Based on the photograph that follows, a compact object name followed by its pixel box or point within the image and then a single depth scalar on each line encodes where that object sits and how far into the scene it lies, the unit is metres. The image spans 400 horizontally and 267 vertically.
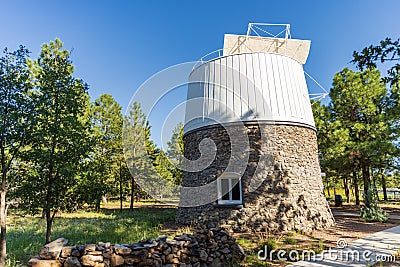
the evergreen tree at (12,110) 5.67
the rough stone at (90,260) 4.62
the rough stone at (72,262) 4.50
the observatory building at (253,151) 9.32
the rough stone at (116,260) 4.88
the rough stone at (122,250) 5.02
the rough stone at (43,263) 4.32
